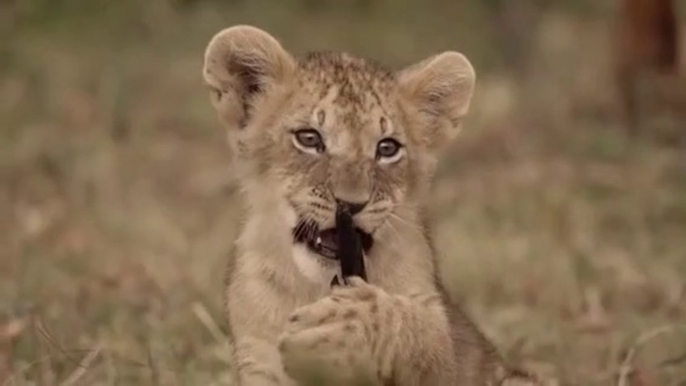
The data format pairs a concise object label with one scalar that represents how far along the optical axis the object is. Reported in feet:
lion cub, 31.04
